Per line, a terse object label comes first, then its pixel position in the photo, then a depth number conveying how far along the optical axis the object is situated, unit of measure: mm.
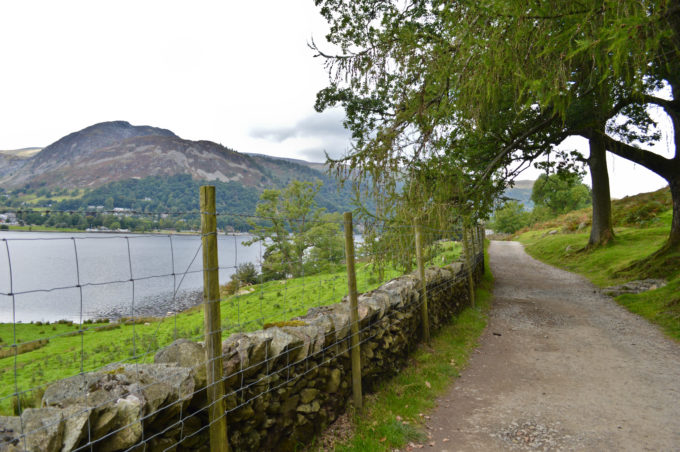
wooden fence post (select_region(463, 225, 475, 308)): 8684
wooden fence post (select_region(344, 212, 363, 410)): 3939
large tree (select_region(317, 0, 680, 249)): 3725
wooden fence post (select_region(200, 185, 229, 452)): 2455
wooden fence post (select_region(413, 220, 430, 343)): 5914
